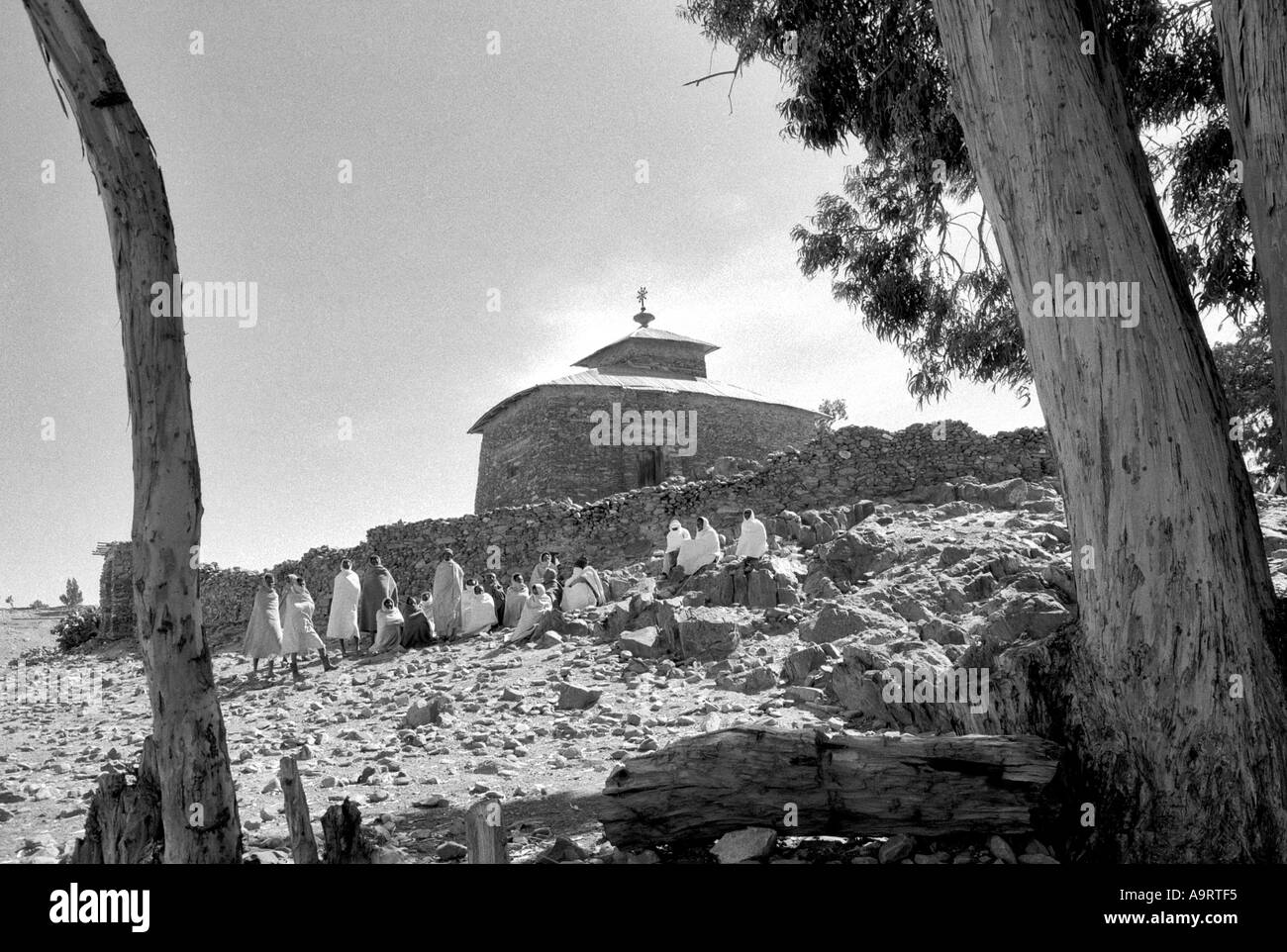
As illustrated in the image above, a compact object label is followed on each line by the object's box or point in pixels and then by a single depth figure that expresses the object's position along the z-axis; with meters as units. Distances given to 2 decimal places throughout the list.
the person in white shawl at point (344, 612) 13.02
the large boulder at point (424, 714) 7.62
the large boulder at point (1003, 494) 13.69
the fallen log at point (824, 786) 3.55
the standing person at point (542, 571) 14.99
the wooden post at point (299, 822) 3.24
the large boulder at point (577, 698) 7.94
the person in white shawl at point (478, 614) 13.49
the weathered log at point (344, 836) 3.38
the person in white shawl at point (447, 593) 13.89
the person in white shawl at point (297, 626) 11.52
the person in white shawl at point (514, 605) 13.43
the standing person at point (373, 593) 13.66
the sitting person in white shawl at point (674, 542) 13.79
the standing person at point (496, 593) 13.84
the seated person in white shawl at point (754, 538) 12.11
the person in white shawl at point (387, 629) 12.96
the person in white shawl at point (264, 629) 11.55
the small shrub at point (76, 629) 24.00
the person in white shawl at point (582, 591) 13.18
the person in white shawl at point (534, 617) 11.79
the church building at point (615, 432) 22.58
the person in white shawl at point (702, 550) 12.68
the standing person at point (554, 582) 13.97
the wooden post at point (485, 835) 3.04
